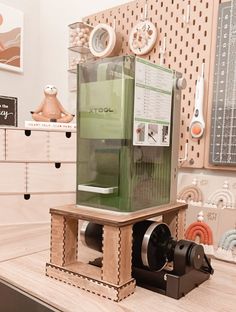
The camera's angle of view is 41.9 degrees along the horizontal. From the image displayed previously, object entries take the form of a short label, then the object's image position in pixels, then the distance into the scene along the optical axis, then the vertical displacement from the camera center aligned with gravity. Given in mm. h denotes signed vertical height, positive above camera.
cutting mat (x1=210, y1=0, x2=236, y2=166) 877 +141
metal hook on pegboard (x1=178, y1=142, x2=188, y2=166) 979 -52
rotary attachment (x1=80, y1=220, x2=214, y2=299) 604 -246
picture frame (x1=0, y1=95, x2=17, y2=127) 1383 +112
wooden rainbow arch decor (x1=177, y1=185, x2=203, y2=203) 956 -169
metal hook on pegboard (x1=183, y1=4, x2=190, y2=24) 979 +395
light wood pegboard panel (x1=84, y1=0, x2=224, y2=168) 938 +311
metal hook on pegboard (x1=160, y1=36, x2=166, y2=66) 1031 +298
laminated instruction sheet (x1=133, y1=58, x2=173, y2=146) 625 +77
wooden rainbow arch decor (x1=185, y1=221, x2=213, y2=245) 862 -261
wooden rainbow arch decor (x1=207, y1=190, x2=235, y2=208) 897 -169
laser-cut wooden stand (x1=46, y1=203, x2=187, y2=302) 573 -221
